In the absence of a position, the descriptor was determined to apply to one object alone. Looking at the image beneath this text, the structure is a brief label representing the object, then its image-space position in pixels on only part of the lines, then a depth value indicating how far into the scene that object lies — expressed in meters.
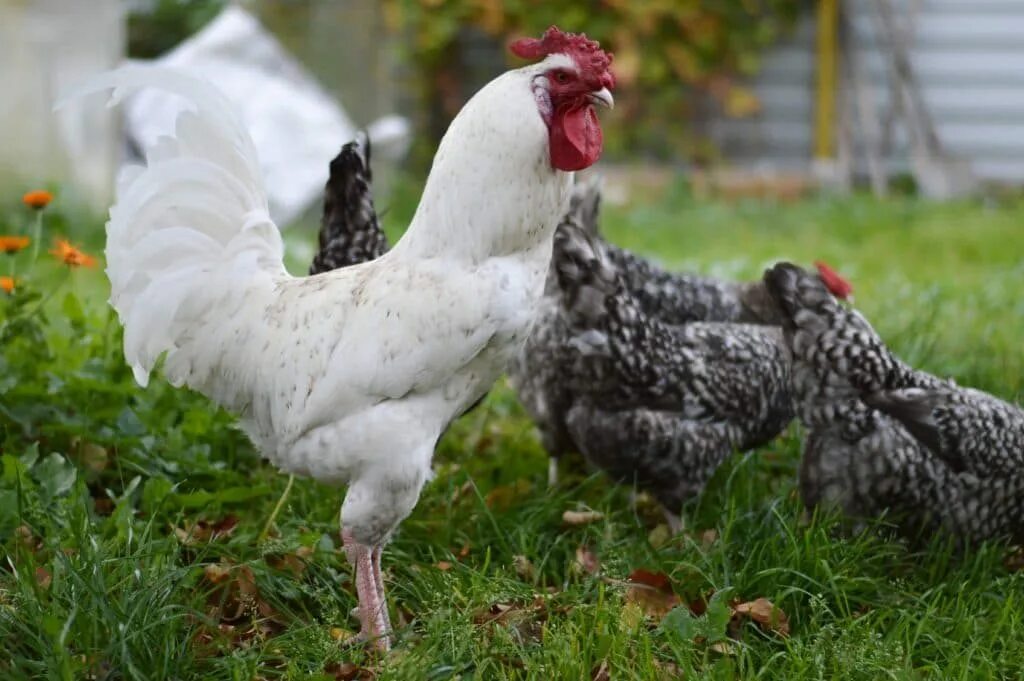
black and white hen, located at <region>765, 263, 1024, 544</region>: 3.46
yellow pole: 11.57
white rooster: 2.73
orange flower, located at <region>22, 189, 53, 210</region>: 3.56
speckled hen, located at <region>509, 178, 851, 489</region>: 3.75
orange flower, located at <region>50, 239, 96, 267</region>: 3.58
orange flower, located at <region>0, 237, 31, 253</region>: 3.54
